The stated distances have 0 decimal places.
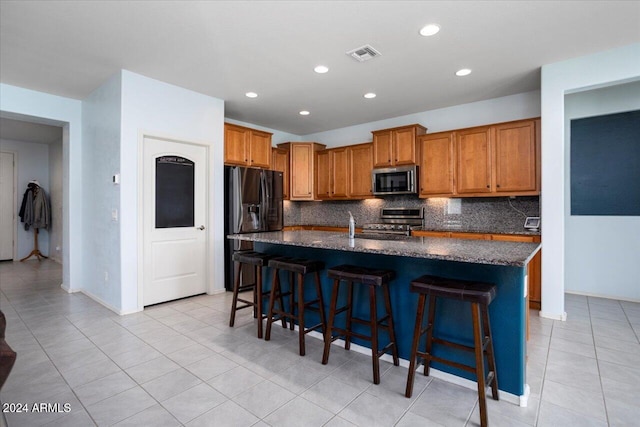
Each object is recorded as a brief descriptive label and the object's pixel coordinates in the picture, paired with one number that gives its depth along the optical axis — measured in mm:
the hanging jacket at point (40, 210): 7110
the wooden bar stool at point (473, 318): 1736
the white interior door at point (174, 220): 3822
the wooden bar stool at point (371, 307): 2168
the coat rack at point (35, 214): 7051
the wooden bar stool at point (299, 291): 2604
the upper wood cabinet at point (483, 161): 3975
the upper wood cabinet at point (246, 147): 4762
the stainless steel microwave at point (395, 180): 4875
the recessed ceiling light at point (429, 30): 2656
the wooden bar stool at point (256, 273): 2945
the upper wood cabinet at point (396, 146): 4862
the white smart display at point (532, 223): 3992
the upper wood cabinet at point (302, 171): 6125
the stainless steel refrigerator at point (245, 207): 4566
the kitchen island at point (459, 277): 1908
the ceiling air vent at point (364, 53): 3019
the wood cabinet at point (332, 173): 5789
